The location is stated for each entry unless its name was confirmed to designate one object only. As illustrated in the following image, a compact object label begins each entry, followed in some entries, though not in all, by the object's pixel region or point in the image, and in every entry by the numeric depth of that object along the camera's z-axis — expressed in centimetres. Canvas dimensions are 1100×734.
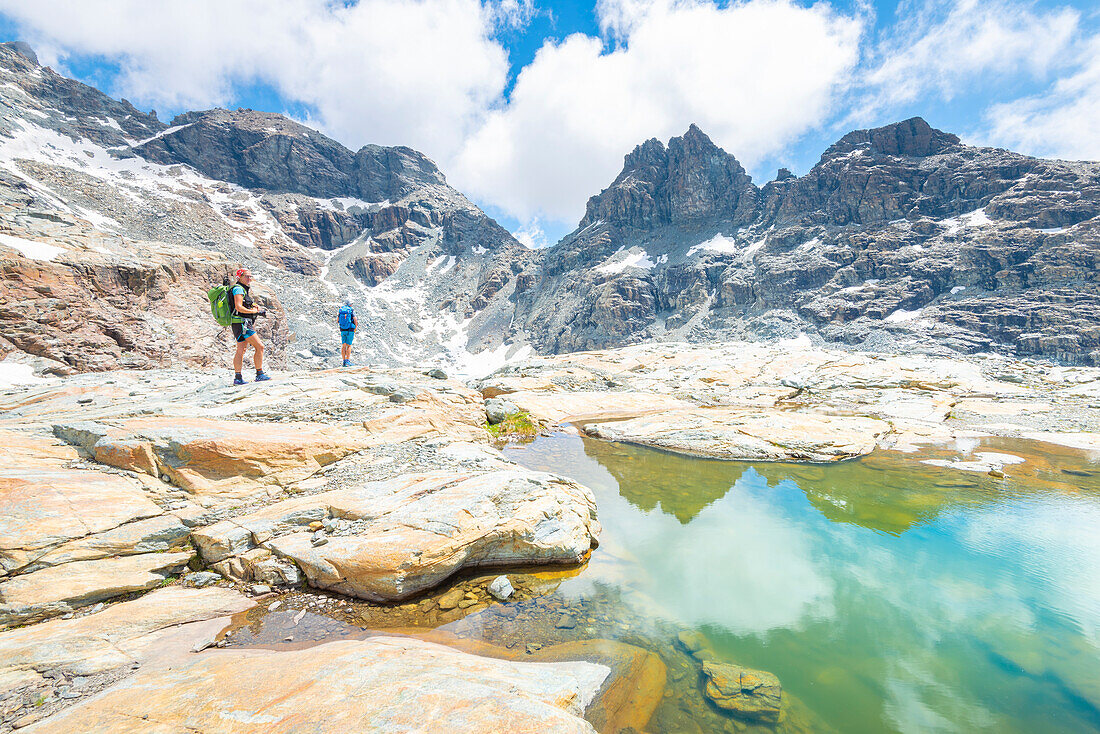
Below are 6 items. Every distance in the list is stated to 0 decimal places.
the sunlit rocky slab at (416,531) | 632
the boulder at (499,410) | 1759
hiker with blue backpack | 1745
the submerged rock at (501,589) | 675
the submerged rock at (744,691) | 496
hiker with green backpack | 1186
